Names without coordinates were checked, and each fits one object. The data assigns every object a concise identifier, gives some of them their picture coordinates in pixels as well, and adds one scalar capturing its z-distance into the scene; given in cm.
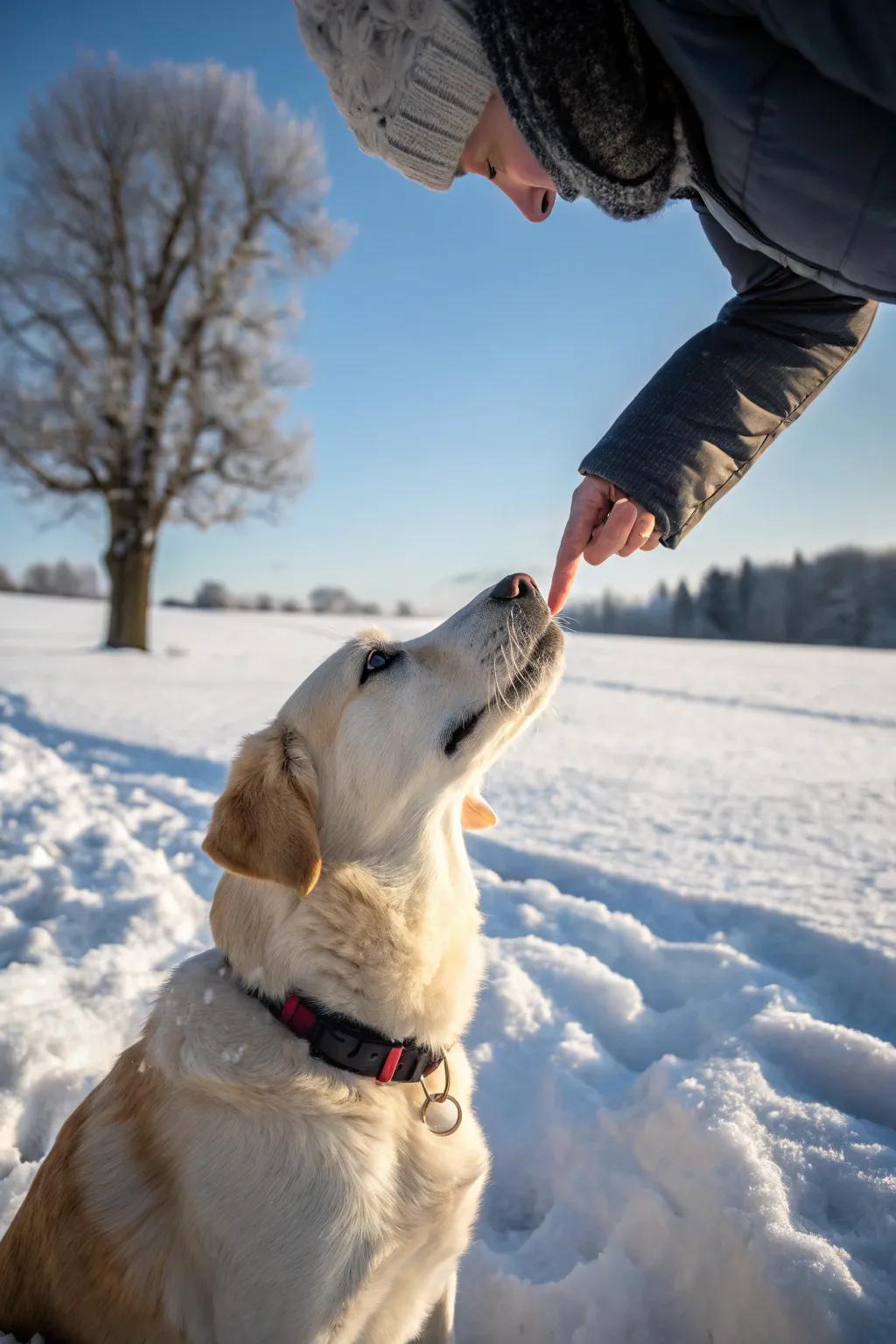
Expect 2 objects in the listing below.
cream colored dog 48
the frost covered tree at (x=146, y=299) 1170
